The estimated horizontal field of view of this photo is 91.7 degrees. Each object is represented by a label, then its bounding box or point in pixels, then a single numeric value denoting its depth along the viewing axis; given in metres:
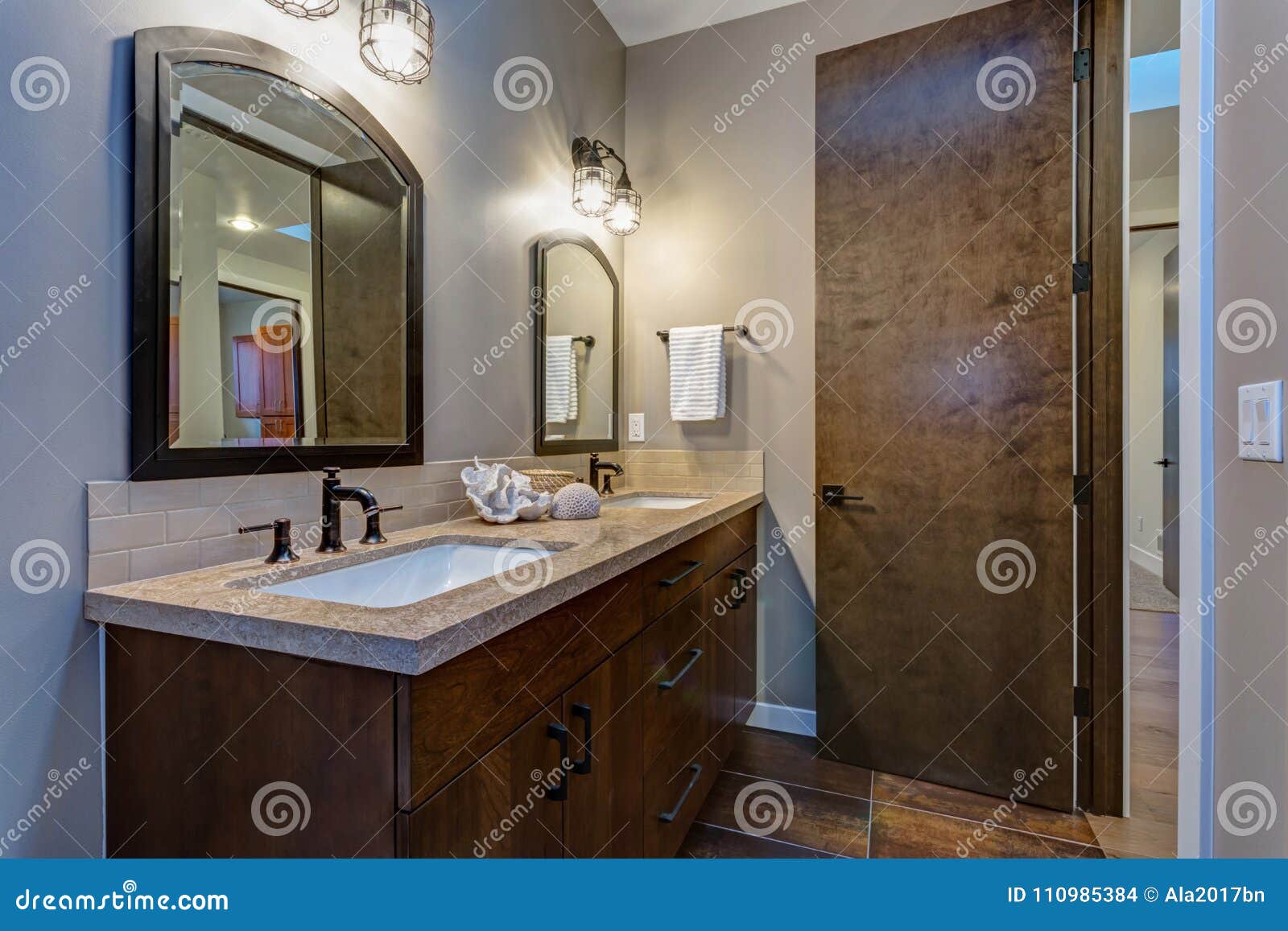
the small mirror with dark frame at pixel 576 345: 2.17
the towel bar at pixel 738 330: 2.53
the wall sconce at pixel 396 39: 1.35
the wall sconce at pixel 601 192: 2.30
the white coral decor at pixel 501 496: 1.65
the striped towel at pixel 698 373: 2.48
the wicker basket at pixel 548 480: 1.86
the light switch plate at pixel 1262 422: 0.82
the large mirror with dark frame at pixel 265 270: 1.04
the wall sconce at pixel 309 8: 1.19
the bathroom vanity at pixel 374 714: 0.75
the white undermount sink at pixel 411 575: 1.15
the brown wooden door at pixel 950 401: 2.04
